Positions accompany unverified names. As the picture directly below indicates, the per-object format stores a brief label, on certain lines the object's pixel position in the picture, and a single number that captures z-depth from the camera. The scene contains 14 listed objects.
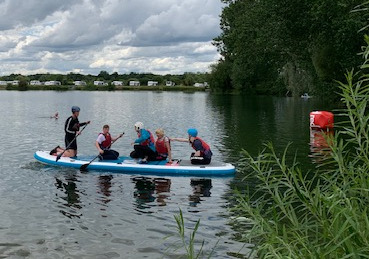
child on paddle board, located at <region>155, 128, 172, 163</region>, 14.21
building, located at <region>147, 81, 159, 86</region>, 192.77
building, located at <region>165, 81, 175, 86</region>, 184.12
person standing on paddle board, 15.03
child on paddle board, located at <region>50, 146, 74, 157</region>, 15.17
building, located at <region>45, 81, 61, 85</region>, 185.32
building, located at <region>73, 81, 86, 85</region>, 195.25
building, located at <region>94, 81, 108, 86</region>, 190.38
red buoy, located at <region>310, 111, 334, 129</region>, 25.68
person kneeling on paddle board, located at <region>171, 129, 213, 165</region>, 13.72
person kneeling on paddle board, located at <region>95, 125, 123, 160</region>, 14.71
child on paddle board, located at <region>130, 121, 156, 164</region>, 14.27
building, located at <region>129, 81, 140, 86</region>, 197.77
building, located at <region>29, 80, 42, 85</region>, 191.98
